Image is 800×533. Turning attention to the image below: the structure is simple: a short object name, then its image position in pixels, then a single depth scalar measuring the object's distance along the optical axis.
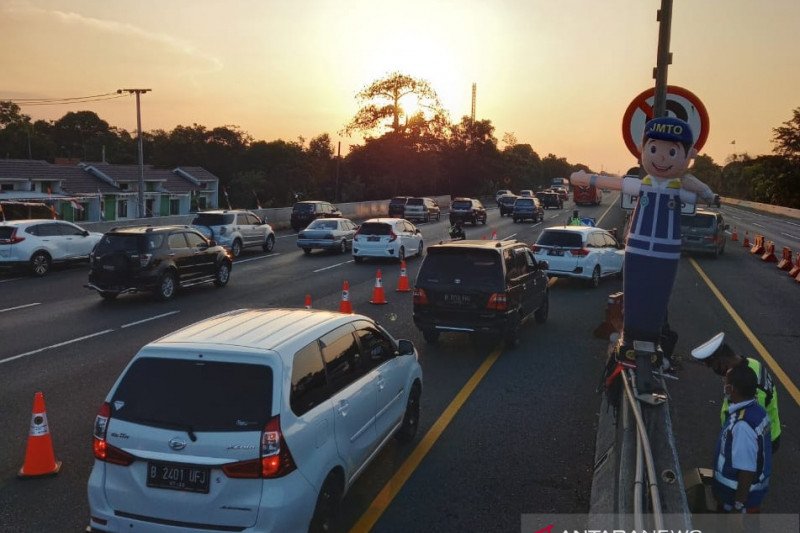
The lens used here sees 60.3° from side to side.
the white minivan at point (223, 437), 4.57
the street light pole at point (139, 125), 44.80
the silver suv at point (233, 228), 27.44
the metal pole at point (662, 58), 9.07
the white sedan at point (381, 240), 25.64
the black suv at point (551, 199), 71.81
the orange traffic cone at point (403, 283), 18.75
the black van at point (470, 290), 11.54
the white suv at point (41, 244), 21.36
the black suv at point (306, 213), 39.66
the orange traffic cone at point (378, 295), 16.67
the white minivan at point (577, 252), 18.97
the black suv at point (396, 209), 55.70
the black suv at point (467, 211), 48.53
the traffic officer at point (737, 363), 4.82
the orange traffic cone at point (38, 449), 6.66
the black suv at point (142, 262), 16.64
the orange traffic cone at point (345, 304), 13.82
